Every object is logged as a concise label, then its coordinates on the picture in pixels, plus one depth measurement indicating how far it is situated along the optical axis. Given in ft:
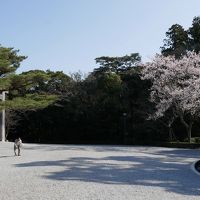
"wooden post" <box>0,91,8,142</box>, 72.41
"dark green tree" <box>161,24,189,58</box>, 94.82
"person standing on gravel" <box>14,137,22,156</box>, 46.25
